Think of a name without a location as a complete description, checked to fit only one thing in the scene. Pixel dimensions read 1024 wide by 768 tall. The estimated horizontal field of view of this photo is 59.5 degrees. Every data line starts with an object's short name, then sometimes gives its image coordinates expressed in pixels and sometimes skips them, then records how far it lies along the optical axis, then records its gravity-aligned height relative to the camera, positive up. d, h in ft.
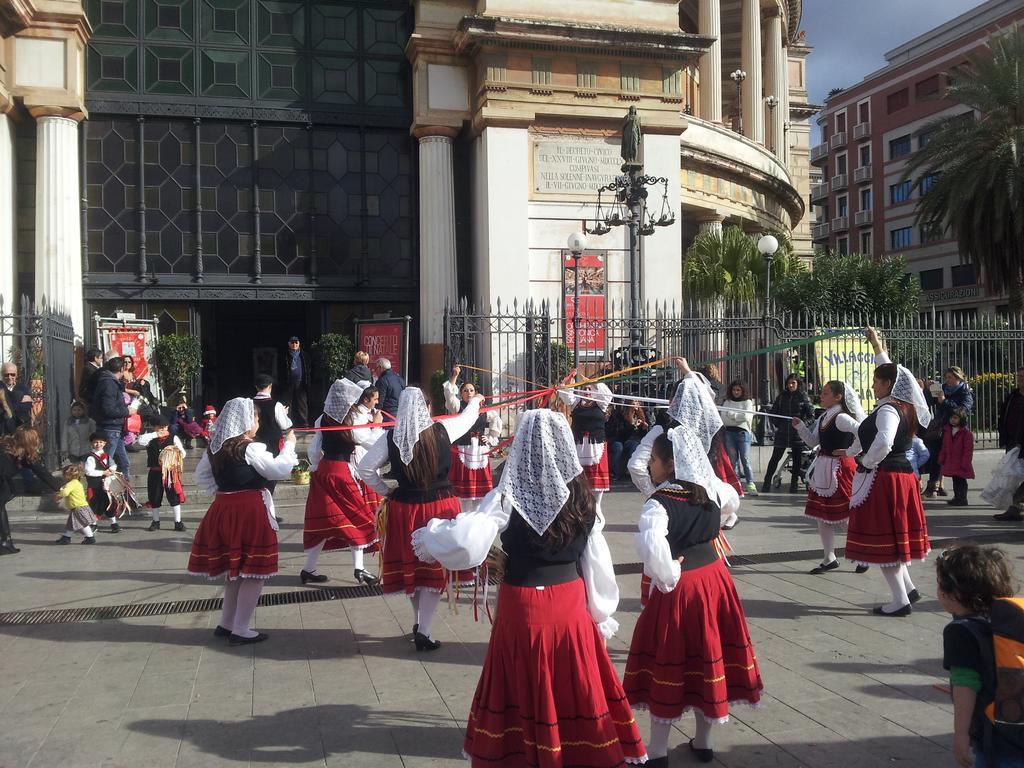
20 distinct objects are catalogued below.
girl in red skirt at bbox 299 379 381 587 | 26.30 -3.19
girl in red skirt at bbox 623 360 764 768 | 13.76 -3.72
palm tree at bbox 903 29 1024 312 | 83.25 +20.20
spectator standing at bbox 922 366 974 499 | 43.16 -1.58
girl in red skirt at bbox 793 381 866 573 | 25.54 -2.23
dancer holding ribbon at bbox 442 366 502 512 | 33.99 -2.92
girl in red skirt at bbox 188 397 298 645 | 20.79 -3.08
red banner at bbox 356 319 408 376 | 60.18 +3.41
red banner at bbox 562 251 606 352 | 62.49 +7.24
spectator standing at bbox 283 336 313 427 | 54.95 +0.05
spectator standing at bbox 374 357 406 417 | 45.16 +0.16
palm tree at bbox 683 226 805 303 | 72.54 +9.63
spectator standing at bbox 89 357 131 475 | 39.34 -0.66
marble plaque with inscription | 63.10 +15.77
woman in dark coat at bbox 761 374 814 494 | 44.83 -1.65
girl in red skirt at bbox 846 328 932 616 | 22.36 -2.80
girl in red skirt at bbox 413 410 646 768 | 12.09 -3.22
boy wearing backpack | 9.25 -2.89
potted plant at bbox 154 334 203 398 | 57.31 +1.99
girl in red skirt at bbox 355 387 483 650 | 20.11 -2.49
